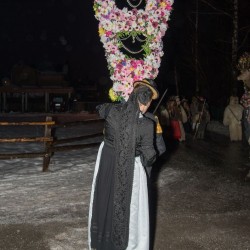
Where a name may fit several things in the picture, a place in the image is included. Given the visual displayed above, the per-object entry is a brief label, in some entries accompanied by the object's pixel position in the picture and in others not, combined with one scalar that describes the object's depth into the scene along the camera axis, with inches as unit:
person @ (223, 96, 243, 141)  568.7
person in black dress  147.9
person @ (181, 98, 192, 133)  674.3
